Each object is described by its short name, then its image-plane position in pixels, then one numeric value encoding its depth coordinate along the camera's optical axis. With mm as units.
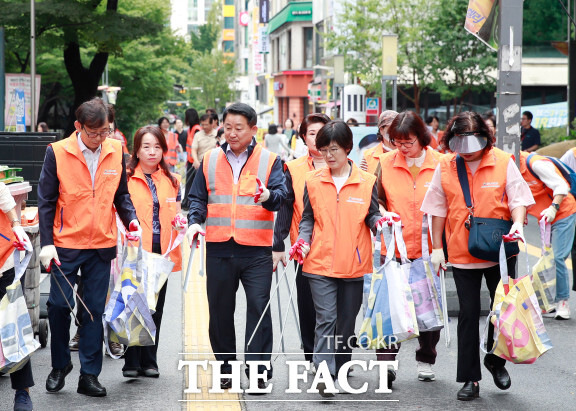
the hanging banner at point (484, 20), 10594
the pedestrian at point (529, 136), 18722
